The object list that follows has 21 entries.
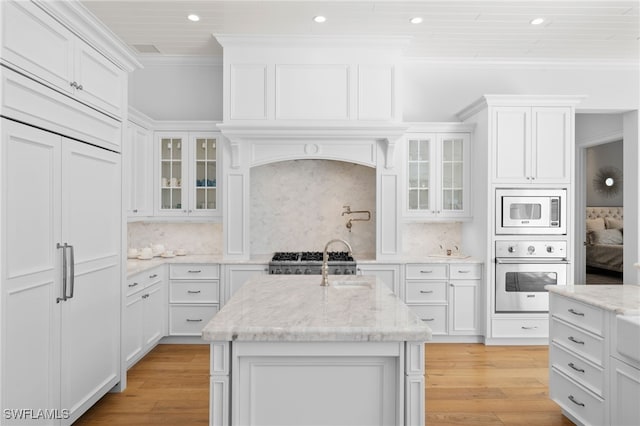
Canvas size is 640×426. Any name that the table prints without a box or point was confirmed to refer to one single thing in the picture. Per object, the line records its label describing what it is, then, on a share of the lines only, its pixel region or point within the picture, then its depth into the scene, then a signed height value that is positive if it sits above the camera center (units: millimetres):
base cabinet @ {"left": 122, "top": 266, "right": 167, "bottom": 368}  3637 -938
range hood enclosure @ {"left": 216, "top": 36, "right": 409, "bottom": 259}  4395 +1308
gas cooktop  4320 -536
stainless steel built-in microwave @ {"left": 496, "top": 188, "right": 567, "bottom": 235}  4461 +45
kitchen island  1873 -711
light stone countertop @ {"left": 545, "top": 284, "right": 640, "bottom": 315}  2307 -491
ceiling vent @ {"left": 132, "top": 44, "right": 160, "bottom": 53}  4629 +1806
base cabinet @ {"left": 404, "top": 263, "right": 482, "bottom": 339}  4555 -887
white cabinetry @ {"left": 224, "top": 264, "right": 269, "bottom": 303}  4434 -646
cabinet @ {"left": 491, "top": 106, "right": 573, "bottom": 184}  4461 +733
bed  8188 -442
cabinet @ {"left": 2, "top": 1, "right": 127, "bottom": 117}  2090 +884
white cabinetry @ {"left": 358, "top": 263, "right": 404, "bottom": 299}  4492 -636
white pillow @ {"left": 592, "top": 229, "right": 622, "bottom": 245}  8539 -437
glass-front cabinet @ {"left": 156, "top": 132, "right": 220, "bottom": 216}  4754 +429
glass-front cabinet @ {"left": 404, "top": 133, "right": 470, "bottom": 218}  4840 +440
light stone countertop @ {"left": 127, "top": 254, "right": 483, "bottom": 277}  4395 -502
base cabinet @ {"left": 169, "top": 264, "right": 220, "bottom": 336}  4457 -873
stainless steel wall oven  4469 -579
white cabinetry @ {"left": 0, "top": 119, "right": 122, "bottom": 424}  2084 -341
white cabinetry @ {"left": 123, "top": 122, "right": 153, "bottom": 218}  4266 +421
